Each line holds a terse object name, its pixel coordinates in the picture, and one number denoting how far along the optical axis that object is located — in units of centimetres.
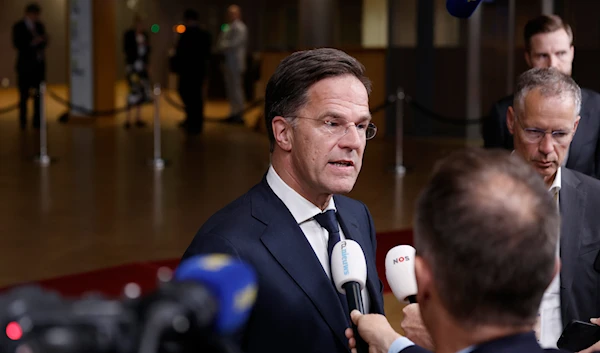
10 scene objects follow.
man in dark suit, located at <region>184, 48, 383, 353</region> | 238
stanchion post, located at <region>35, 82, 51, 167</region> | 1107
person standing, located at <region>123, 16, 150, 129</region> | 1466
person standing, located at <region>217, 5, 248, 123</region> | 1555
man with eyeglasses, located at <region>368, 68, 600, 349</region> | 286
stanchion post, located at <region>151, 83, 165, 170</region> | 1093
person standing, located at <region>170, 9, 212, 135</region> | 1402
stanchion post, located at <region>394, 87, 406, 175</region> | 1058
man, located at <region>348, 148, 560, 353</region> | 145
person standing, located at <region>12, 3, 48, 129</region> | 1395
